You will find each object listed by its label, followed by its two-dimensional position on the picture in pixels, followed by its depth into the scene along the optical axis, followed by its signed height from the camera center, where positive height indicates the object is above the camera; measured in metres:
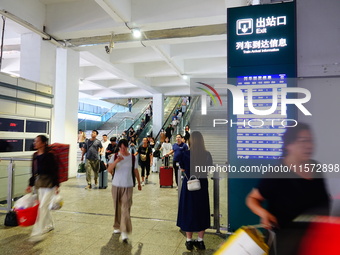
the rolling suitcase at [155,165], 11.40 -1.40
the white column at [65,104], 9.04 +1.12
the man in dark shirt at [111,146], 7.46 -0.36
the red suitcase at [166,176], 7.69 -1.29
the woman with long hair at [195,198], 3.32 -0.86
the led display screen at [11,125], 5.91 +0.21
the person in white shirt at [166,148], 9.00 -0.48
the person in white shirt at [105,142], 9.11 -0.29
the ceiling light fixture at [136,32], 7.63 +3.24
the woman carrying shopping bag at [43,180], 3.60 -0.69
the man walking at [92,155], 7.30 -0.62
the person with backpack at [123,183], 3.61 -0.73
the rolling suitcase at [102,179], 7.55 -1.38
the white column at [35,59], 8.09 +2.51
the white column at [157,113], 18.55 +1.68
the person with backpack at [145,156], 8.16 -0.71
